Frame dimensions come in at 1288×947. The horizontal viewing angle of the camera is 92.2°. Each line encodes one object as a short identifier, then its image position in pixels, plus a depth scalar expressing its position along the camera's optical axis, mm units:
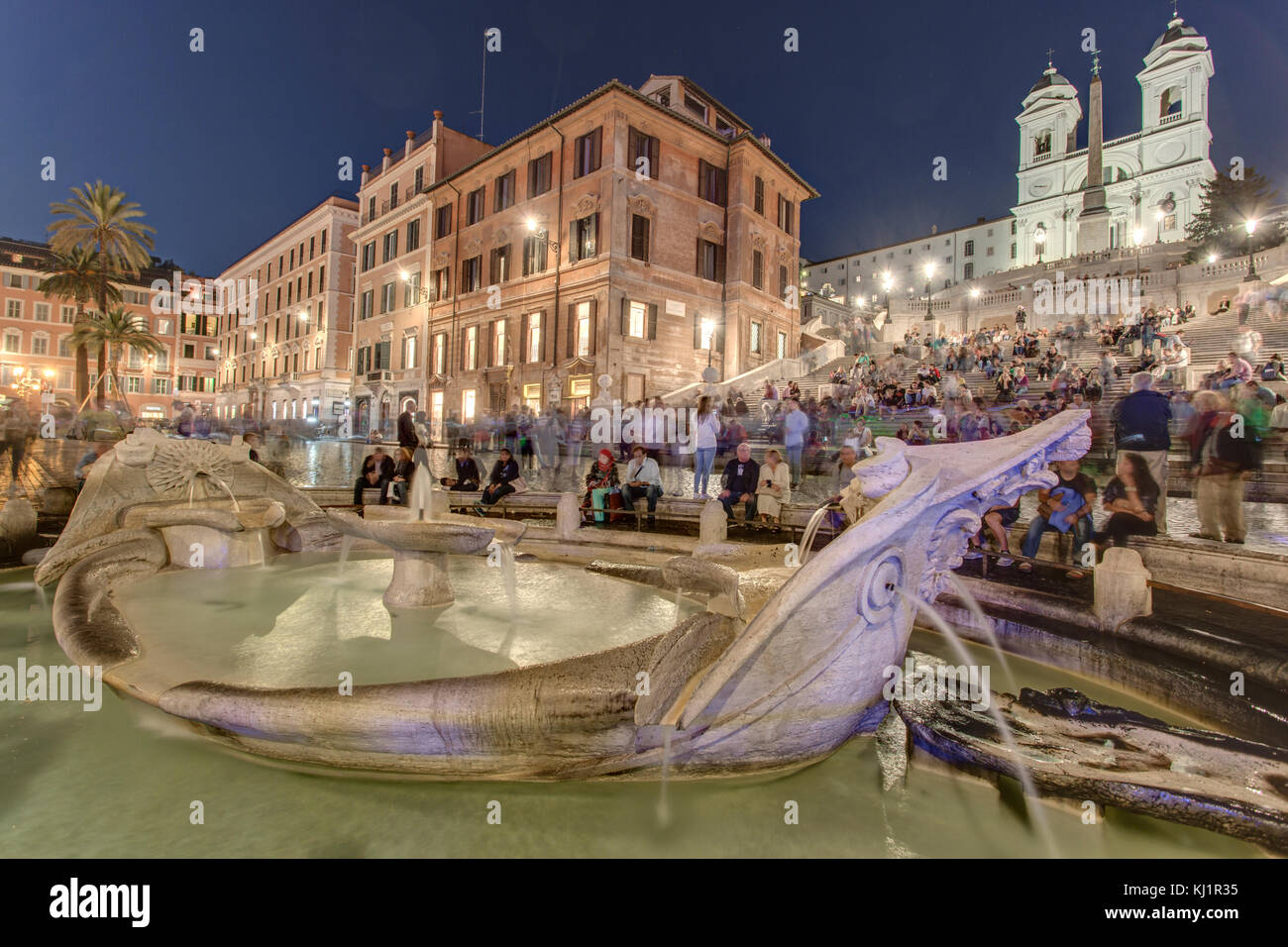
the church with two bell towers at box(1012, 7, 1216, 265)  54750
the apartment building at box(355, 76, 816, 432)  27016
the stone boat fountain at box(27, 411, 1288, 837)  2559
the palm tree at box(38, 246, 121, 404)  35281
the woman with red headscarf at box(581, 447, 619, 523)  9508
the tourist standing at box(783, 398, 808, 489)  12594
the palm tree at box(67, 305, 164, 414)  35688
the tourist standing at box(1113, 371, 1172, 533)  6629
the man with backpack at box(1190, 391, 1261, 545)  6258
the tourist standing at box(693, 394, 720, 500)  12117
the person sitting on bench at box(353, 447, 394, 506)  9758
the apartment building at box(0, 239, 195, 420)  51312
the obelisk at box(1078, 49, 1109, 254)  46750
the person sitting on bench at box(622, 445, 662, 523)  9391
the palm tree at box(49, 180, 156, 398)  34938
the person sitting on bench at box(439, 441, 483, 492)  10562
